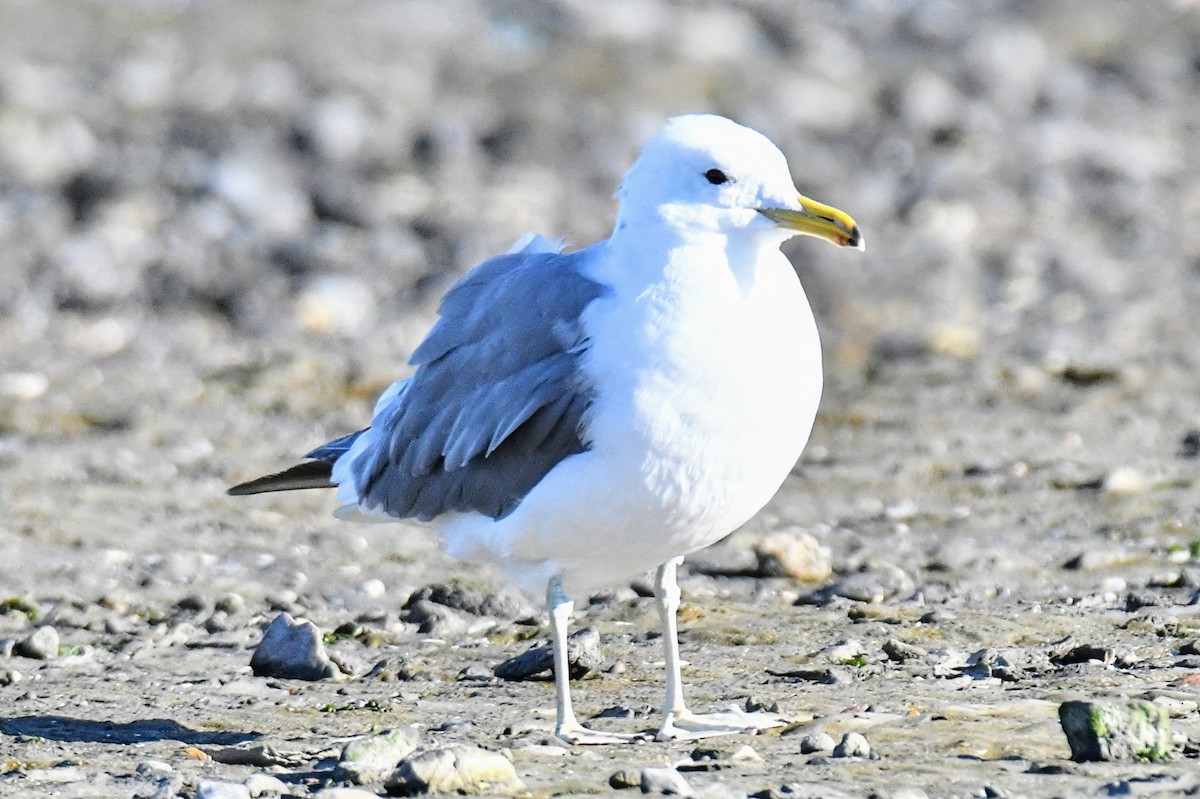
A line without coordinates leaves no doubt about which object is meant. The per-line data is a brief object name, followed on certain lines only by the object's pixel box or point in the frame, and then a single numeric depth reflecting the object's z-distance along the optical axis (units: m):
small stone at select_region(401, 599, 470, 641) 12.36
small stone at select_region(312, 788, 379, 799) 8.09
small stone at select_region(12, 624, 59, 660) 11.89
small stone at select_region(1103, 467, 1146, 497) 15.31
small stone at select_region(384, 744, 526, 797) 8.26
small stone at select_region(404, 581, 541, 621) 12.79
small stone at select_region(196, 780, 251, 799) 8.15
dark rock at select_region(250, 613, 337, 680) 11.29
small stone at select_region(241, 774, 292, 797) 8.34
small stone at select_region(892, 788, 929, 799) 7.98
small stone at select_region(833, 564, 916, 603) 12.71
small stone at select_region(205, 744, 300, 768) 9.14
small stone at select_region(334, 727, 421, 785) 8.40
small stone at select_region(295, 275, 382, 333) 21.75
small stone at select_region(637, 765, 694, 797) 8.18
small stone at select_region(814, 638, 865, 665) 11.06
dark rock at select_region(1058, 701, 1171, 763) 8.46
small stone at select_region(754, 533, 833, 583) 13.41
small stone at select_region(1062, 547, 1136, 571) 13.38
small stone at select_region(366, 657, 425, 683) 11.31
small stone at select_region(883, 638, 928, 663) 10.98
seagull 9.37
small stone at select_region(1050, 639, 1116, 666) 10.64
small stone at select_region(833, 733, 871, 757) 8.82
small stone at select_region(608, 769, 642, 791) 8.42
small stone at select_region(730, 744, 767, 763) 8.93
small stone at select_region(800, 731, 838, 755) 9.01
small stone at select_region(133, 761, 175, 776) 8.89
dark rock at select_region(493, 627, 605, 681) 11.10
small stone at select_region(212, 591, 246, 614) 13.05
